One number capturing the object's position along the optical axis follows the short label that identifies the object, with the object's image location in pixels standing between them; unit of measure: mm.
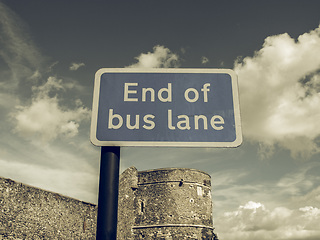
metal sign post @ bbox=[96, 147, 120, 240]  1697
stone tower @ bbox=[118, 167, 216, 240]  18469
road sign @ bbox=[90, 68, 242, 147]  1909
